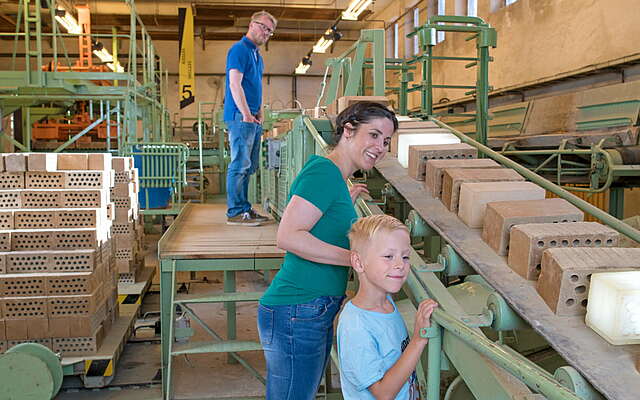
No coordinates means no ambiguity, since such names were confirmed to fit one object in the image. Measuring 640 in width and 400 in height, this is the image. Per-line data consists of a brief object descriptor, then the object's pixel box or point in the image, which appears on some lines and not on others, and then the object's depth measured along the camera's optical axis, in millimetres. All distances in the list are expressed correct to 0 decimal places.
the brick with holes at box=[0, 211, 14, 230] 4699
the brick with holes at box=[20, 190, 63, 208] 4820
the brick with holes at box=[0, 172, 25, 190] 4832
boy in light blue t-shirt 1582
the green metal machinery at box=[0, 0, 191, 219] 9258
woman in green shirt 1896
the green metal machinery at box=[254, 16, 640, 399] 1420
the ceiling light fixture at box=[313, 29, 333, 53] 15357
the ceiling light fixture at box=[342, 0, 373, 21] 13049
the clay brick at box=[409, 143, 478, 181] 3189
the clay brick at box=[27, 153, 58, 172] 4867
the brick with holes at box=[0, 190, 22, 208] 4781
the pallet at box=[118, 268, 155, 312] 6631
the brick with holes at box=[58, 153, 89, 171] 5086
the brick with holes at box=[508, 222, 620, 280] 2002
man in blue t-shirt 4441
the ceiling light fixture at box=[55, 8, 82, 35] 12578
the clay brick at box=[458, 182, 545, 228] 2521
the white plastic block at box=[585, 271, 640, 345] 1520
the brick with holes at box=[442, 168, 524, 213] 2719
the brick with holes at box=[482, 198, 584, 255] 2229
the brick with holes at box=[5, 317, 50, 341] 4504
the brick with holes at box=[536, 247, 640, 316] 1732
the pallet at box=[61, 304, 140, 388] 4551
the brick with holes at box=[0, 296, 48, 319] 4477
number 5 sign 17766
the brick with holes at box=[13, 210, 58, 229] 4727
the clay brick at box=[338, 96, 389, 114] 3764
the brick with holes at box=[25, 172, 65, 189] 4895
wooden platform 4051
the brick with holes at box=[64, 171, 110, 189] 5039
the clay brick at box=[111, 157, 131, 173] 7125
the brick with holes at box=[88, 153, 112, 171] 5145
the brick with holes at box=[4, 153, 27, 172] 4793
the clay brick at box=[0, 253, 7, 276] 4527
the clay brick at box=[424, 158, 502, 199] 2924
